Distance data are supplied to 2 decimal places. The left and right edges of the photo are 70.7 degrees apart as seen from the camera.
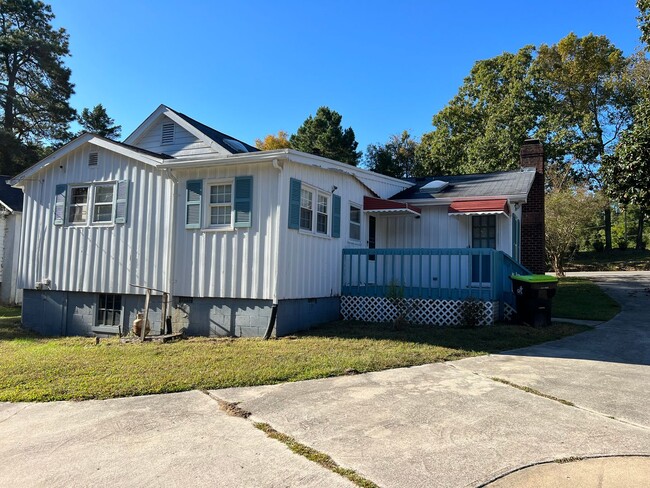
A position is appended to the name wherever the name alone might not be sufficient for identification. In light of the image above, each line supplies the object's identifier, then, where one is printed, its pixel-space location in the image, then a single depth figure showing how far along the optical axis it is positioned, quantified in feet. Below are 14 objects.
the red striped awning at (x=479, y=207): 39.04
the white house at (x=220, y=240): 30.55
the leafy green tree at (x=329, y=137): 111.86
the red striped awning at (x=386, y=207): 39.91
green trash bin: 33.04
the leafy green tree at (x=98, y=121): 105.40
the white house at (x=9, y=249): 55.11
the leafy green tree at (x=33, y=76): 101.50
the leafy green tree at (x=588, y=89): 100.32
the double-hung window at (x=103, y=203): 35.83
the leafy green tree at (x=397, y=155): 127.24
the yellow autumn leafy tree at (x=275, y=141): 138.31
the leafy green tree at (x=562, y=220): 78.69
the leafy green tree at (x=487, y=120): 90.99
